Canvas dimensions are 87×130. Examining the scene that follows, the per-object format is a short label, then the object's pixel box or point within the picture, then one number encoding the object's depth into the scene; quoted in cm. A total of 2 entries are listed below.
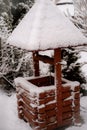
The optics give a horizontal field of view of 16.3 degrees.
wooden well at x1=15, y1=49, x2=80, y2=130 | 643
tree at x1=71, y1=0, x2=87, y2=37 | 816
